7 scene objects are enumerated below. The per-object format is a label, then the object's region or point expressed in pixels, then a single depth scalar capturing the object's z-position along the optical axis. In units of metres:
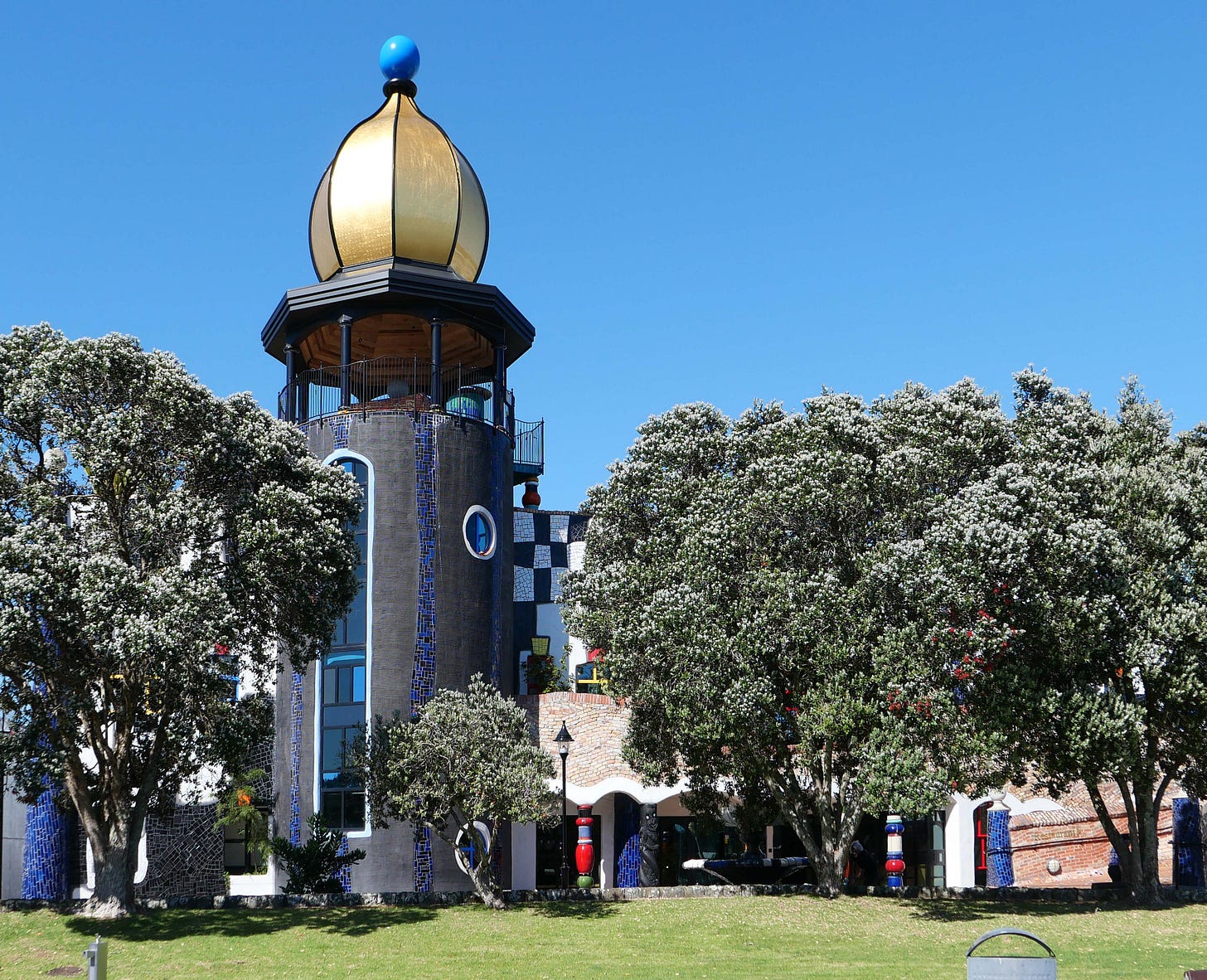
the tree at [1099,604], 24.69
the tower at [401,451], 30.14
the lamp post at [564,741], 29.02
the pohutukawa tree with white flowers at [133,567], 21.92
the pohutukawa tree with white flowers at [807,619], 25.14
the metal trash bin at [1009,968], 10.85
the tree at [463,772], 25.64
